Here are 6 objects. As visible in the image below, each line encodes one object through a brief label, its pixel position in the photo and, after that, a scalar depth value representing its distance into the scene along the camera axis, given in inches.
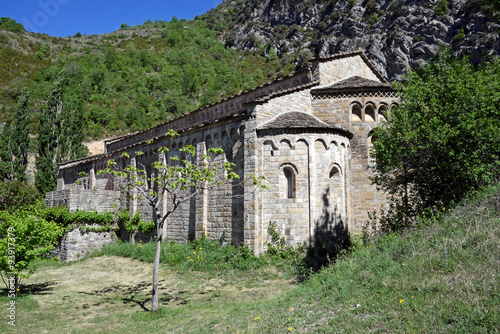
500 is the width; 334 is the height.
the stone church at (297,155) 508.1
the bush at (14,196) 872.9
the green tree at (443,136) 346.6
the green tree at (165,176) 359.4
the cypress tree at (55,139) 1171.3
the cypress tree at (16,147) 1236.5
